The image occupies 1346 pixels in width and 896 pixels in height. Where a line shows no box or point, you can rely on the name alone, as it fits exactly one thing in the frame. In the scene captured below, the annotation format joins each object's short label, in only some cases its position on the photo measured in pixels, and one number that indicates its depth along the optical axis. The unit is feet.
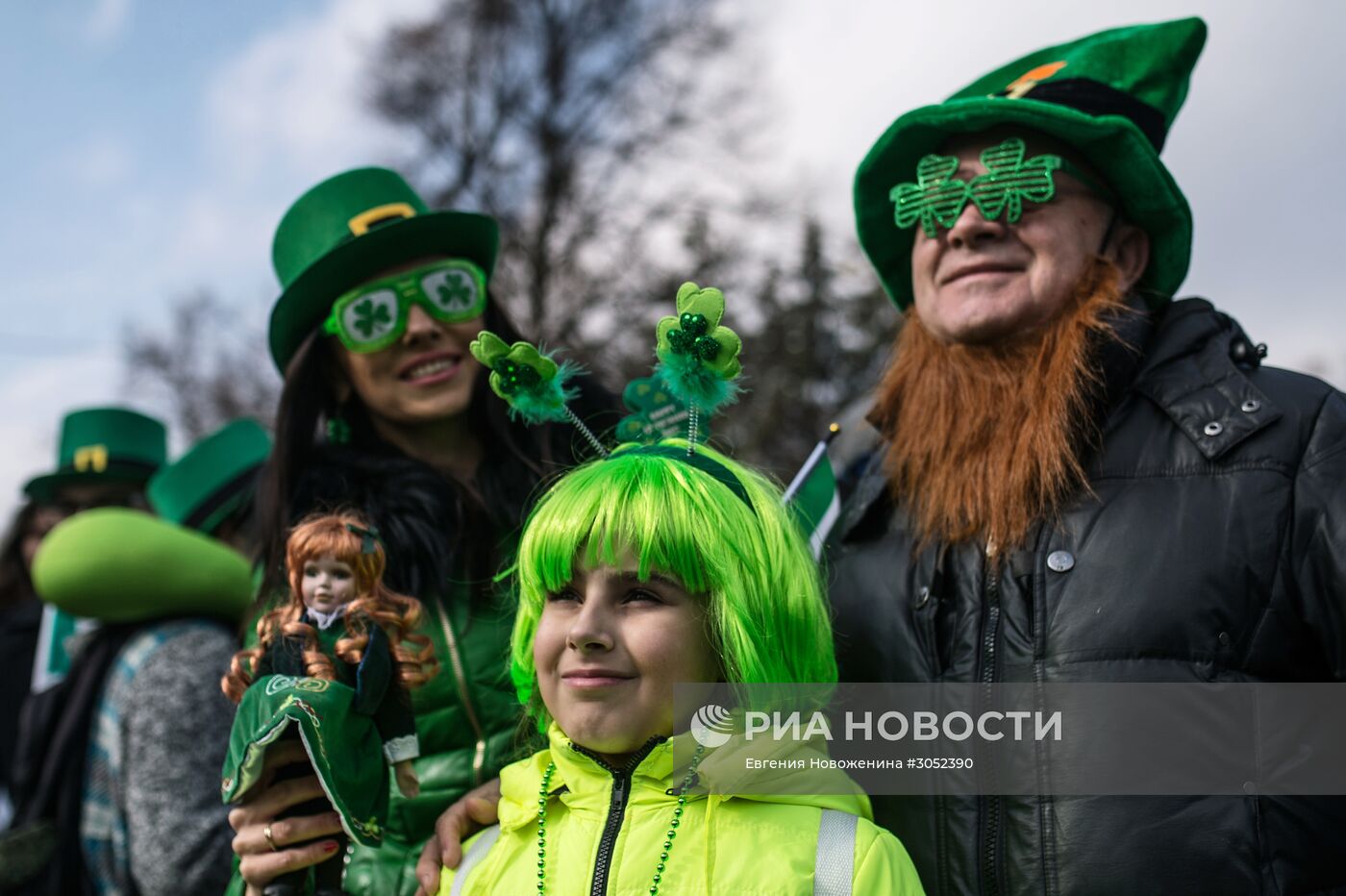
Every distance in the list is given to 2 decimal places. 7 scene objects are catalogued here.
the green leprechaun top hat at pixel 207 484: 15.10
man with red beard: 7.32
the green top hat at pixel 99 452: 16.01
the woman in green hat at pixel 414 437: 8.80
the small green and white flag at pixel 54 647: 13.97
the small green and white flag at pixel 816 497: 8.91
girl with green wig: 6.67
